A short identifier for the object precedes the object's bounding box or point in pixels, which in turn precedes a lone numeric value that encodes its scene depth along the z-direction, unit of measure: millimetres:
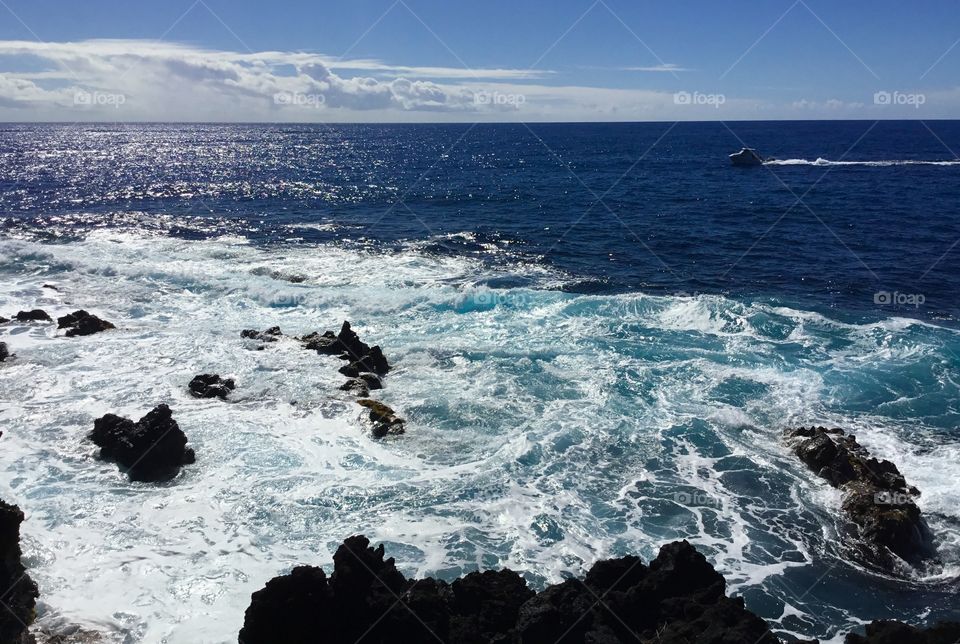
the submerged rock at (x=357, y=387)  21664
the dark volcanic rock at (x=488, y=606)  10602
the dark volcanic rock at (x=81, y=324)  26516
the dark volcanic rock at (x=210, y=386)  21391
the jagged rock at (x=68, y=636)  11203
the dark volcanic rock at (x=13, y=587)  10828
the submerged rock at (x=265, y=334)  26548
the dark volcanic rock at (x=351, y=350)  23422
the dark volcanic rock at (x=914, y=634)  9055
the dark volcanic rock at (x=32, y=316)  28078
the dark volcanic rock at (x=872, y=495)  14023
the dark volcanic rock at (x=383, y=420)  19141
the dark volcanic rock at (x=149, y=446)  16781
